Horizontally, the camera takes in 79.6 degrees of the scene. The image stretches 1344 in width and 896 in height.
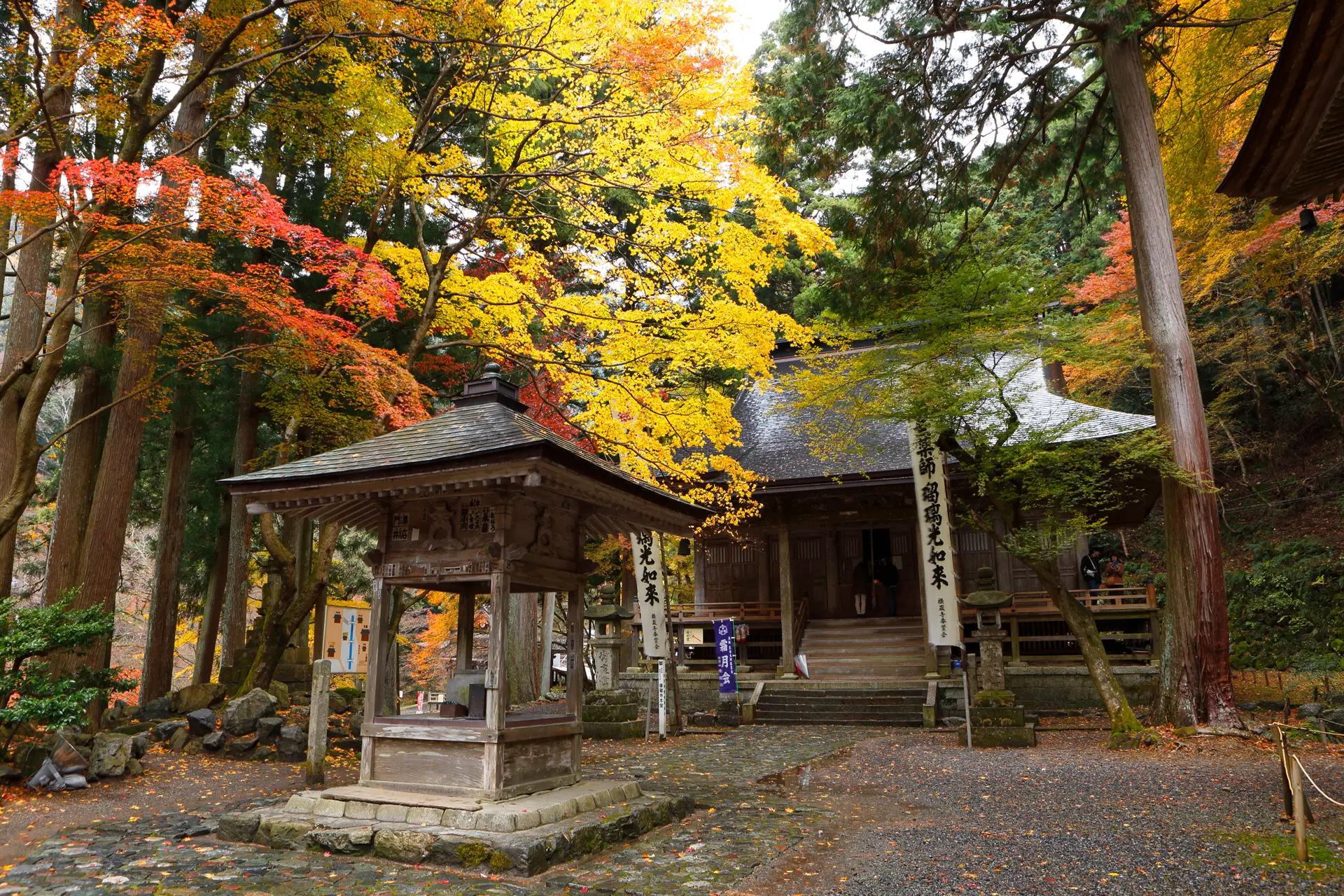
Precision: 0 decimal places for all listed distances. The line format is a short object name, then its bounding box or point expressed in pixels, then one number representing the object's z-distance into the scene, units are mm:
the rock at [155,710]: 12578
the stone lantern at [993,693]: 11195
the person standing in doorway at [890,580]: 18078
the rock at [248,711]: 11328
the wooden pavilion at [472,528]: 6785
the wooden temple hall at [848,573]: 15703
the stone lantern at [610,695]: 13586
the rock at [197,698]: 12680
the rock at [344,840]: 6332
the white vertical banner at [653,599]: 15188
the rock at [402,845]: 6160
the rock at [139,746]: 9812
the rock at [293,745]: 10789
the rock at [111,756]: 9039
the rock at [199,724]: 11156
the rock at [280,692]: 13828
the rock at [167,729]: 11352
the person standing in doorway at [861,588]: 17969
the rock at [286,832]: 6492
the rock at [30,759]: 8570
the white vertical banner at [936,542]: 13969
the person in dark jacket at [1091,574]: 16062
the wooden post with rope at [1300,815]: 5309
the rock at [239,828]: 6688
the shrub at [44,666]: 7844
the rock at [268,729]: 11148
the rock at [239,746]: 10953
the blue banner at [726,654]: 14461
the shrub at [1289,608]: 17078
